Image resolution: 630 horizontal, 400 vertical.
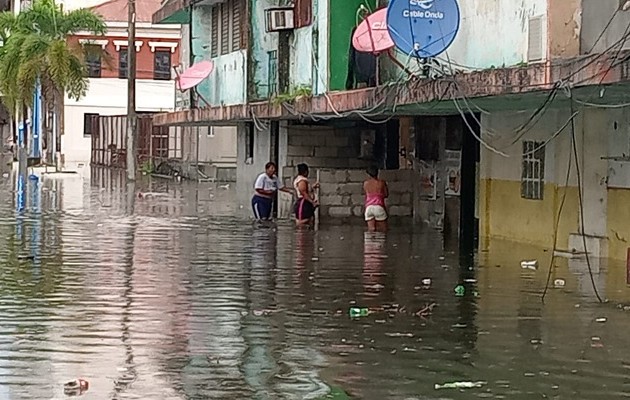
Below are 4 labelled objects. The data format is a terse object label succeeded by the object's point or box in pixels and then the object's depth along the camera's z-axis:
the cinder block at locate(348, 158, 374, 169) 30.19
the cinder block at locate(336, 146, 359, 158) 30.39
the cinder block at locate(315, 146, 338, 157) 30.31
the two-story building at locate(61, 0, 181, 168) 65.81
